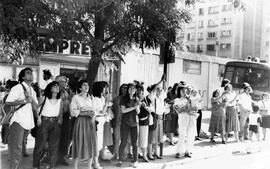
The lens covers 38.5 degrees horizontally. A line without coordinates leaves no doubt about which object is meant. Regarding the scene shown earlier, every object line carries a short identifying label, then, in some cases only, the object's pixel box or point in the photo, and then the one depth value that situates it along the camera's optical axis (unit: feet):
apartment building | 183.01
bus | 54.24
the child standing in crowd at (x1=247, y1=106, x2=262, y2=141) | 39.81
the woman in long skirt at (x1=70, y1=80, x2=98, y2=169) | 22.03
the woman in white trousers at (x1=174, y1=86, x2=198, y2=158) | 29.35
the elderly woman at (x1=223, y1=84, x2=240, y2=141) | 36.81
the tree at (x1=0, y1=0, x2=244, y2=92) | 17.46
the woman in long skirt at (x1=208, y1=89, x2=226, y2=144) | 36.37
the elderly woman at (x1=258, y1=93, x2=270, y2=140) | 40.34
